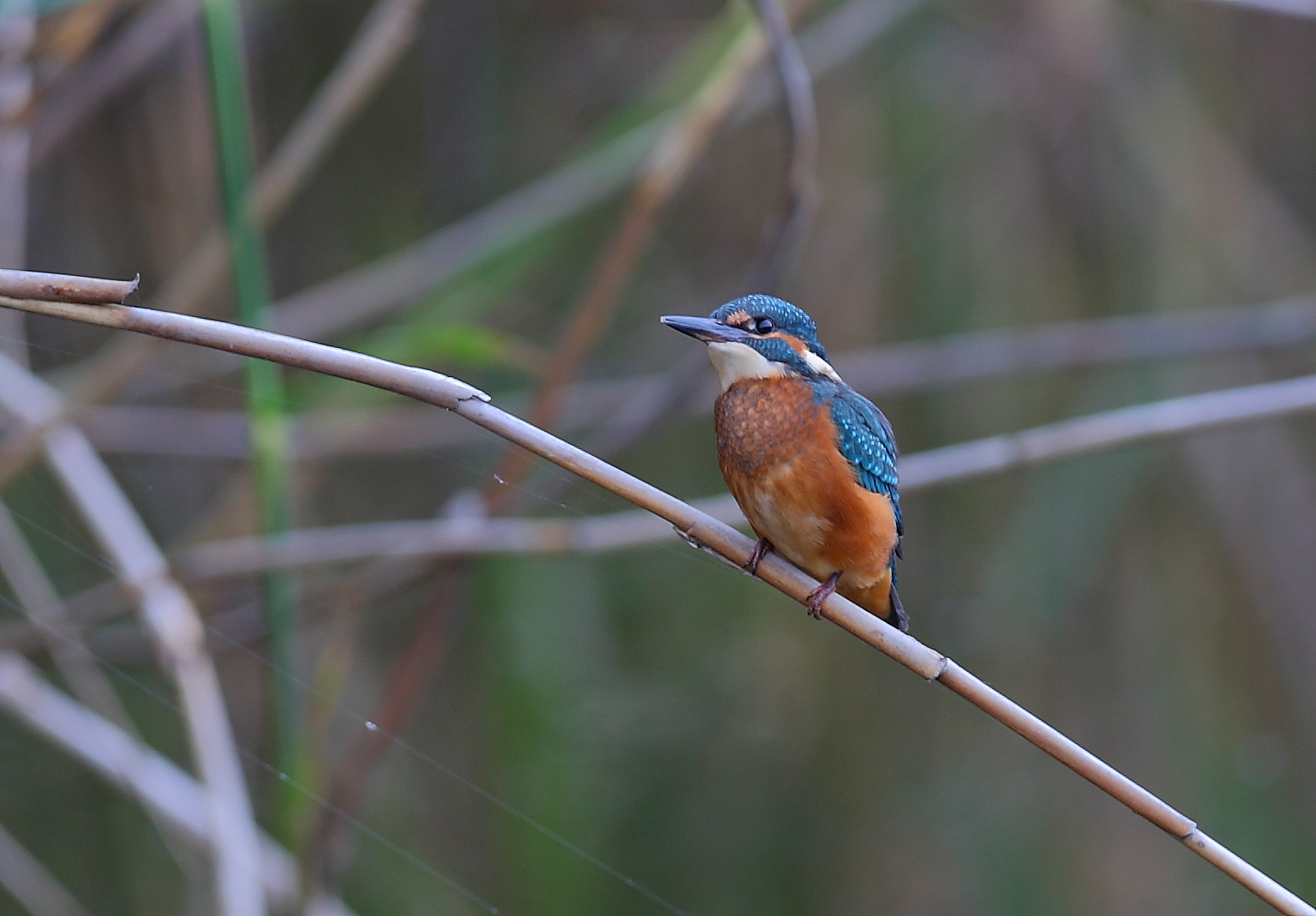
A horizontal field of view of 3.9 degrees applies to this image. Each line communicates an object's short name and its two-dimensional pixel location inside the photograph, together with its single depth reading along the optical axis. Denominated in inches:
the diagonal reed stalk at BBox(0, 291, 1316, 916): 228.3
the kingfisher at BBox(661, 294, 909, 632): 233.3
